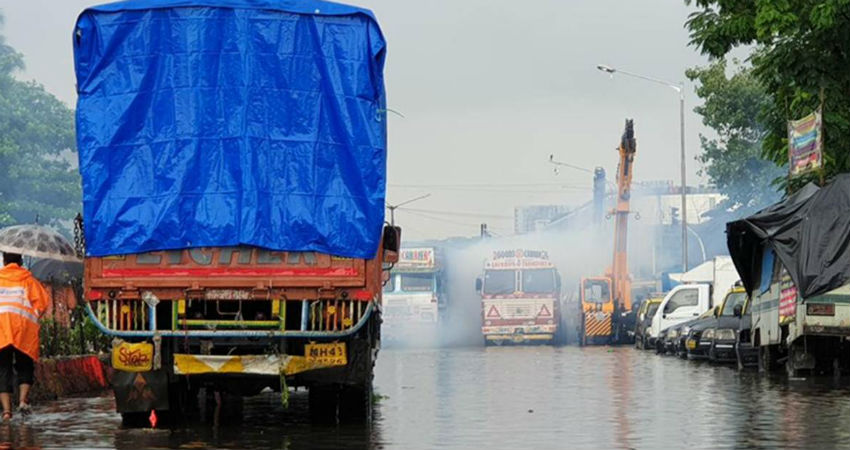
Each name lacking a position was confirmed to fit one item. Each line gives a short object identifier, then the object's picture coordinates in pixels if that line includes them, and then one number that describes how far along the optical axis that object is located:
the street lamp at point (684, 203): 64.44
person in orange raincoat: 16.53
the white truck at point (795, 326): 24.11
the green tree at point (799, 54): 28.28
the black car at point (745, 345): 32.22
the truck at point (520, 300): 58.16
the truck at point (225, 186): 15.79
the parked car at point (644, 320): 49.25
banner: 26.44
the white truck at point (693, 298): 44.11
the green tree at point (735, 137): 63.30
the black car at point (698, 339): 36.84
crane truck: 59.03
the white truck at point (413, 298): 61.12
